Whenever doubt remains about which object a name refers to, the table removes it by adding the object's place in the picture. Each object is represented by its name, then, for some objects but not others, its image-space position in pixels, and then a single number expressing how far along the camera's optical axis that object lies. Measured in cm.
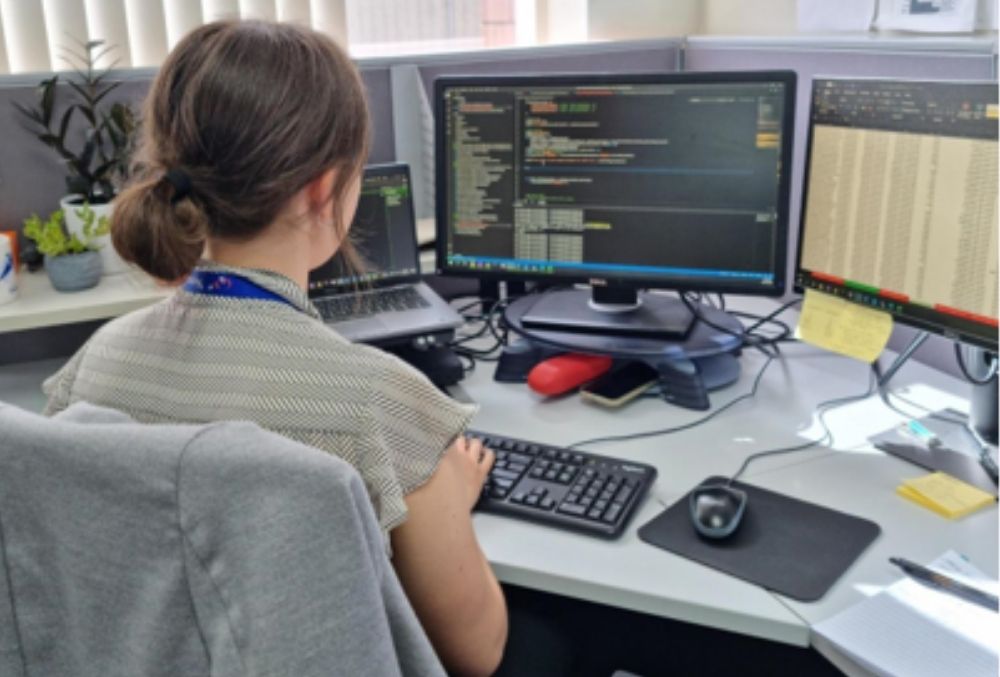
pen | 95
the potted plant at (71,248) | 145
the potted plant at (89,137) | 151
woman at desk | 87
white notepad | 87
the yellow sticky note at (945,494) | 112
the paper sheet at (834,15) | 165
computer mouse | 106
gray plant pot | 145
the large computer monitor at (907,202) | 119
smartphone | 141
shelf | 138
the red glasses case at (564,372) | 143
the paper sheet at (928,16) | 148
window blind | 168
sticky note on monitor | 131
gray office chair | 61
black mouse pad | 100
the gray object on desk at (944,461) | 118
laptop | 154
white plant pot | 149
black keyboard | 111
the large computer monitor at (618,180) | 141
